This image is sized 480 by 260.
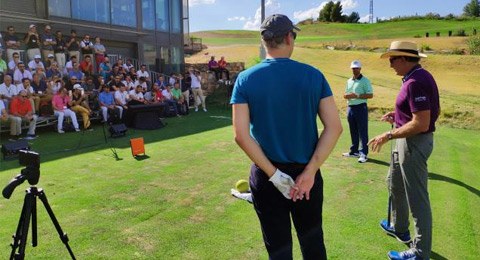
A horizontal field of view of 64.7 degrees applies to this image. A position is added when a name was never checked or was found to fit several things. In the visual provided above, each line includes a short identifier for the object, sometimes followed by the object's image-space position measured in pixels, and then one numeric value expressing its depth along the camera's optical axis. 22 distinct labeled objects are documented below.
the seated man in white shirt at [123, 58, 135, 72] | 15.77
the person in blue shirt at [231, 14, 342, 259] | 2.15
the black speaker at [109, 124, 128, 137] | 10.37
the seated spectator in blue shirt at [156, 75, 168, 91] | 16.62
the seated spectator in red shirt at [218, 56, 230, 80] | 20.97
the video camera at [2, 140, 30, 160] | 7.71
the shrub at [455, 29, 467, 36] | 52.68
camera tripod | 2.72
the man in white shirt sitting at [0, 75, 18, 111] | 10.76
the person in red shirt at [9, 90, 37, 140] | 10.43
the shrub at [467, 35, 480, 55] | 38.28
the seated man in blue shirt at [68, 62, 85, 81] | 13.09
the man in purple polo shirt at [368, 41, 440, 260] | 3.15
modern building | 14.52
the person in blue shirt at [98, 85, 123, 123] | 12.78
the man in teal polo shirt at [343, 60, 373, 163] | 7.15
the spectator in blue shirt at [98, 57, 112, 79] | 14.35
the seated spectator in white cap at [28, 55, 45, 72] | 12.32
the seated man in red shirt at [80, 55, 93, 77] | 14.06
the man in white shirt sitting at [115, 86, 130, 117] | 13.30
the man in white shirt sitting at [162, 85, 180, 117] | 15.43
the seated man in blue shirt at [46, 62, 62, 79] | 12.59
